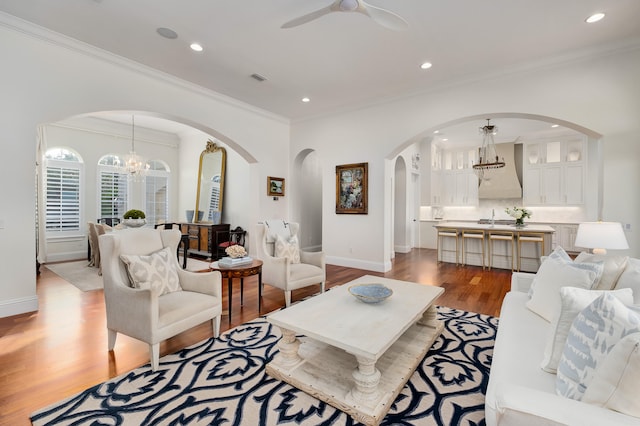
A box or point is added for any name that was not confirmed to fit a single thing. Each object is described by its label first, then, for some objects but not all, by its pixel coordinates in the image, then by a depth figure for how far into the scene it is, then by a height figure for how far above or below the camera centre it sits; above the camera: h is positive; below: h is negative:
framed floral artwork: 5.60 +0.48
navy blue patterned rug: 1.70 -1.18
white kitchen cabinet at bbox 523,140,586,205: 7.46 +1.07
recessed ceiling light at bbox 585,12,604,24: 2.92 +1.97
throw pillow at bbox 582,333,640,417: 0.94 -0.56
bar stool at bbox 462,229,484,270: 5.88 -0.46
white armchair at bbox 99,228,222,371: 2.18 -0.72
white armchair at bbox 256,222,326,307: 3.54 -0.72
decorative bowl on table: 2.33 -0.65
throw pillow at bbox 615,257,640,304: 1.67 -0.39
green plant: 5.20 -0.04
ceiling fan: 2.42 +1.67
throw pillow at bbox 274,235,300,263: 4.02 -0.49
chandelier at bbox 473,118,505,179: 5.63 +1.17
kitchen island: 5.46 -0.66
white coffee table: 1.73 -1.02
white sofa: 0.95 -0.73
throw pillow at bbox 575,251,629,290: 1.89 -0.37
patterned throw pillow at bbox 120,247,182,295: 2.45 -0.50
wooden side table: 3.08 -0.61
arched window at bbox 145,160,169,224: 7.96 +0.57
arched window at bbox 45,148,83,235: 6.32 +0.48
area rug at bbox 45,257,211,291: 4.51 -1.06
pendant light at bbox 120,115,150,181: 6.42 +1.06
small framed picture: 6.12 +0.56
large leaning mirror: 7.42 +0.75
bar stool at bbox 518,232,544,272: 5.34 -0.46
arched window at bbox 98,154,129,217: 7.07 +0.60
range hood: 8.20 +0.95
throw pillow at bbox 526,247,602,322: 1.93 -0.45
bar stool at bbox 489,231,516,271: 5.55 -0.46
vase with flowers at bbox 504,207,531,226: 5.98 -0.03
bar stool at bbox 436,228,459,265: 6.23 -0.45
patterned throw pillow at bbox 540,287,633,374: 1.40 -0.50
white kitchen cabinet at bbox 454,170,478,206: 8.77 +0.76
